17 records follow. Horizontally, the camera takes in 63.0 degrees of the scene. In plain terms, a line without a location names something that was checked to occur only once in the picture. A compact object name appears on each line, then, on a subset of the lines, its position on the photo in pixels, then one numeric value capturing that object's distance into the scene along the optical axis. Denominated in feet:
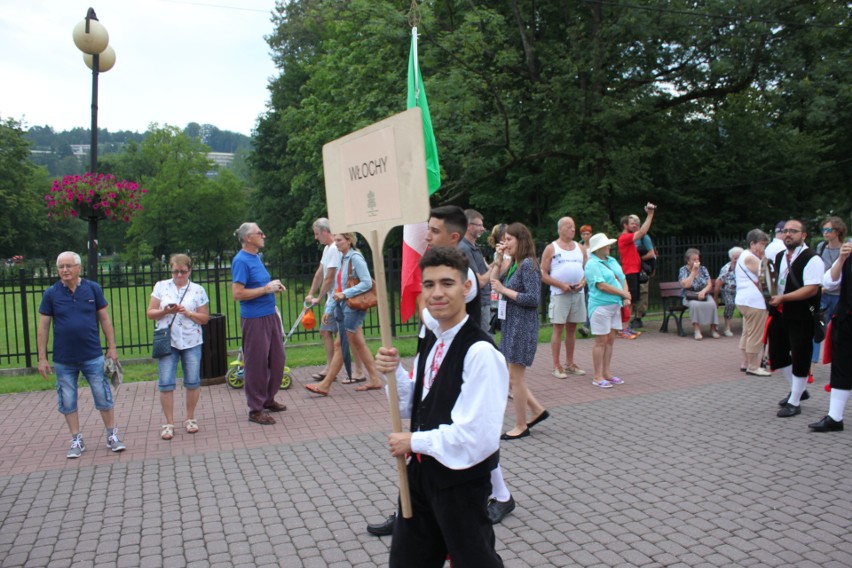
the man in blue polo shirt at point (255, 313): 23.61
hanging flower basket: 32.37
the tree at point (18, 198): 174.60
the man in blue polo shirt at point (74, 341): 20.57
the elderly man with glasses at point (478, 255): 18.81
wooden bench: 43.24
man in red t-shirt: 41.41
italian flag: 15.06
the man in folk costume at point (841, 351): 20.88
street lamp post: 33.73
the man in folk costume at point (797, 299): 22.81
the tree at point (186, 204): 184.96
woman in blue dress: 20.77
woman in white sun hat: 27.78
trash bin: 29.96
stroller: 29.96
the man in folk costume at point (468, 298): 14.12
